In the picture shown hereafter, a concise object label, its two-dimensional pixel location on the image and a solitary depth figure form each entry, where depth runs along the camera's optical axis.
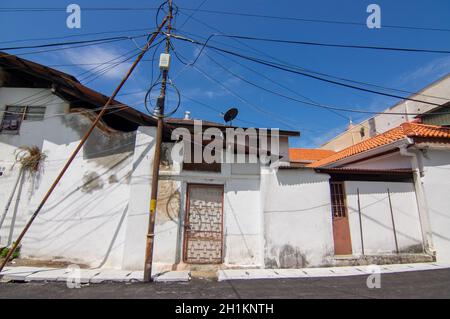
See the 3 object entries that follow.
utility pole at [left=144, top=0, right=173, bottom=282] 5.30
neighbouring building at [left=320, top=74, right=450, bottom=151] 13.62
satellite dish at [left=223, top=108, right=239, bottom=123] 10.37
